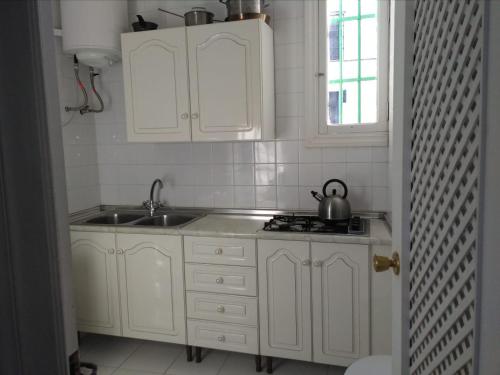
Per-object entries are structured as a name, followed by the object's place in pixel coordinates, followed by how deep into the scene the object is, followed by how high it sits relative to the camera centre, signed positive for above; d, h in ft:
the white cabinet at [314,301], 6.72 -2.81
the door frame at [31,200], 1.59 -0.21
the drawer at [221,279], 7.21 -2.51
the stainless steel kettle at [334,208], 7.24 -1.24
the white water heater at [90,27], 7.93 +2.48
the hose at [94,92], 9.13 +1.33
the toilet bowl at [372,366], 4.88 -2.88
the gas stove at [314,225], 6.92 -1.55
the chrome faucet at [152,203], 9.05 -1.31
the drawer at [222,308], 7.28 -3.08
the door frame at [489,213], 1.83 -0.37
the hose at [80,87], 8.78 +1.41
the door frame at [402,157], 3.01 -0.14
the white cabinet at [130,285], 7.65 -2.77
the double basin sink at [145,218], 8.90 -1.64
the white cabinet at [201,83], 7.35 +1.23
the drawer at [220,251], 7.18 -1.97
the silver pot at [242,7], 7.41 +2.60
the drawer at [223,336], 7.34 -3.66
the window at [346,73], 7.77 +1.39
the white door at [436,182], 2.15 -0.28
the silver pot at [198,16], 7.59 +2.51
